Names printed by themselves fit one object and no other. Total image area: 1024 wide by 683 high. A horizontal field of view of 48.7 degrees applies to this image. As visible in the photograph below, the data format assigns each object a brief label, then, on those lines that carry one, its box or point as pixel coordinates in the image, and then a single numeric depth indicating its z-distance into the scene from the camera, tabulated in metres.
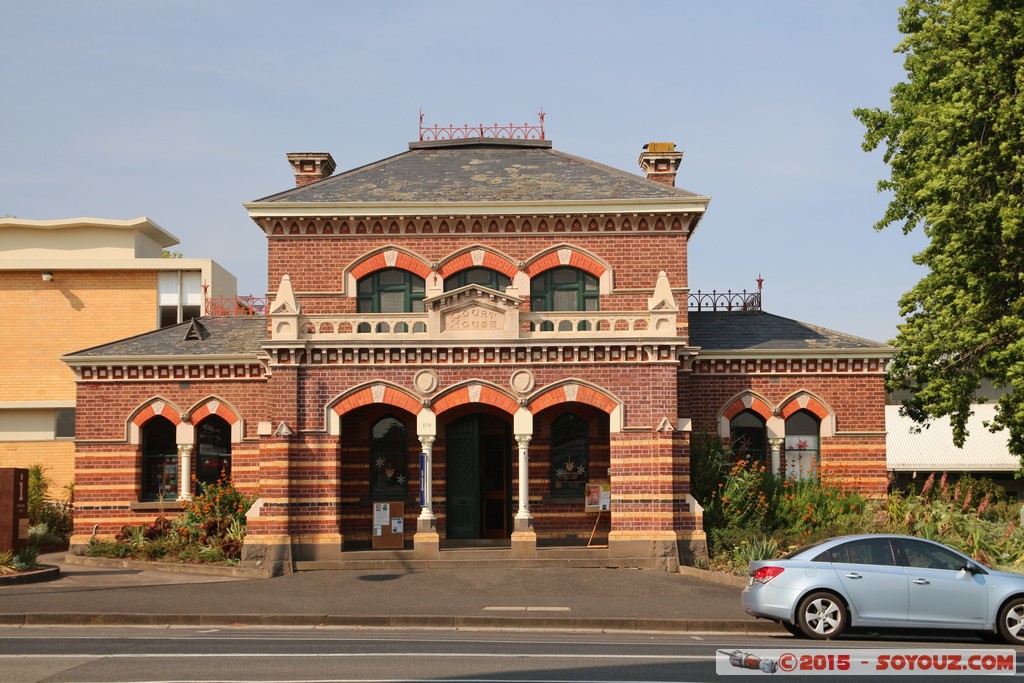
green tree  24.19
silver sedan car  14.53
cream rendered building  35.53
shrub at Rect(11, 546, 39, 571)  21.42
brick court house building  23.44
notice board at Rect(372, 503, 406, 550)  24.86
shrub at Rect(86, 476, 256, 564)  24.14
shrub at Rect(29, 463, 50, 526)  30.58
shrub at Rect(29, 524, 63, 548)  28.34
